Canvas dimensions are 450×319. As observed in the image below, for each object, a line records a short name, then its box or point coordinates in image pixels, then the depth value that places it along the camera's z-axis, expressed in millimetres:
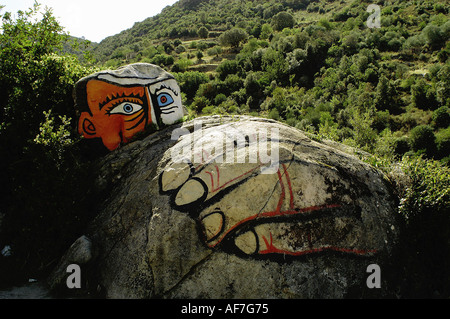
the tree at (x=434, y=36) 45862
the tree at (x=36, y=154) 6832
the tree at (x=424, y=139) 30219
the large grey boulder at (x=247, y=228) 5375
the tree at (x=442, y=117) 33225
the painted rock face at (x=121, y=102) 8375
